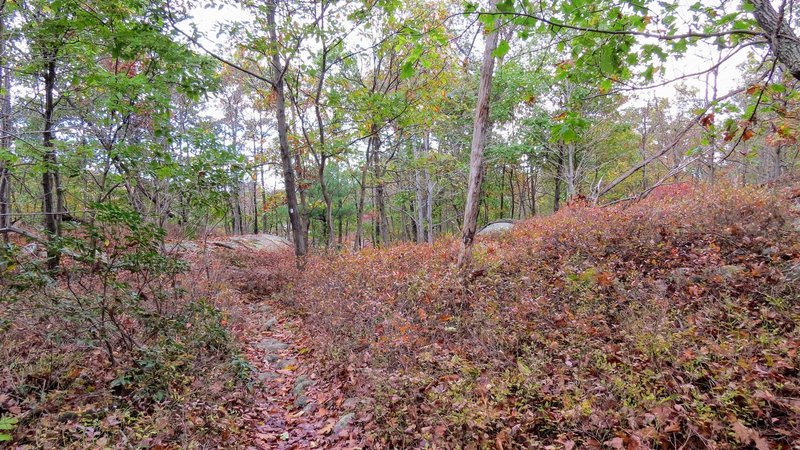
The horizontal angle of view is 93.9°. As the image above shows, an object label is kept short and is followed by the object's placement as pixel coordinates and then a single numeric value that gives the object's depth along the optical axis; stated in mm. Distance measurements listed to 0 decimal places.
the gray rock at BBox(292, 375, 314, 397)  5062
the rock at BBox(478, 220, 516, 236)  11693
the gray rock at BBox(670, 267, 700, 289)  5023
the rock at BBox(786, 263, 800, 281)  4353
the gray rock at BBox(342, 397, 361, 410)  4350
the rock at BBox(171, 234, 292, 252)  15586
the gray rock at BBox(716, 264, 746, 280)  4833
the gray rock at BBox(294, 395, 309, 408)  4805
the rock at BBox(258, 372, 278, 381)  5465
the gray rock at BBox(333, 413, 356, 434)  4066
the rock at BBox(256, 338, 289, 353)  6462
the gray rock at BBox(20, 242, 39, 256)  4120
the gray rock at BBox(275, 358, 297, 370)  5879
